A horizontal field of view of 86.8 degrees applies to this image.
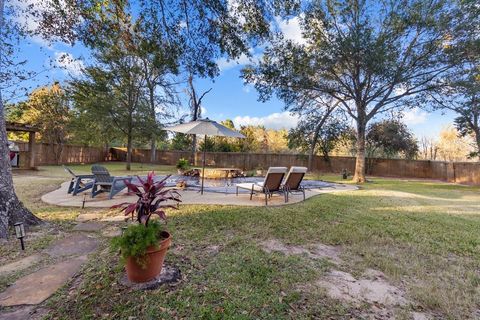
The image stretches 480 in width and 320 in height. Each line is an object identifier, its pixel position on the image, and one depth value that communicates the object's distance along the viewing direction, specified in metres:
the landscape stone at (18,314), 1.91
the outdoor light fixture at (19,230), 3.05
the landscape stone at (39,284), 2.14
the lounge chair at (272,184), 5.85
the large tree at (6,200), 3.60
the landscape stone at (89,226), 3.94
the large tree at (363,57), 10.76
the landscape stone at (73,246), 3.13
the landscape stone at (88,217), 4.45
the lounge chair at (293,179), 6.29
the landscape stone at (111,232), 3.70
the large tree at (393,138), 19.56
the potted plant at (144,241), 2.16
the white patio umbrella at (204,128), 6.31
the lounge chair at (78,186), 6.37
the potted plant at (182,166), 11.11
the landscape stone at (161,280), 2.25
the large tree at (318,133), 18.88
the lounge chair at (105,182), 6.18
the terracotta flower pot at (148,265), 2.22
